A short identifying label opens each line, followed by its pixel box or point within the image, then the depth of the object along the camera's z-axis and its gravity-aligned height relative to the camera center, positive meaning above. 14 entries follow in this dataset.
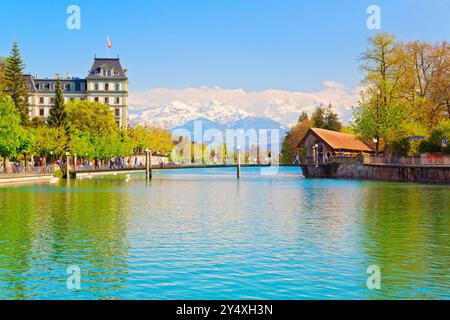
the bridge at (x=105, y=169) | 100.89 -1.07
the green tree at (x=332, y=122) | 170.50 +10.58
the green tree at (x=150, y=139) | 161.38 +6.49
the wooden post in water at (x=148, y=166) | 104.71 -0.55
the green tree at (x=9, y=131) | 77.00 +4.13
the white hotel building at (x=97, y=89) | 175.00 +20.96
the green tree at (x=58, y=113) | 115.04 +9.34
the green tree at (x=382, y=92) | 87.31 +9.64
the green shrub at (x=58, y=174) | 95.69 -1.57
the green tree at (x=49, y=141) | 102.75 +3.76
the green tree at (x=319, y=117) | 171.75 +12.08
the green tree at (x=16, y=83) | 105.50 +13.73
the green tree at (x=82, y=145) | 110.75 +3.33
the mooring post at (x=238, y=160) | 105.66 +0.30
